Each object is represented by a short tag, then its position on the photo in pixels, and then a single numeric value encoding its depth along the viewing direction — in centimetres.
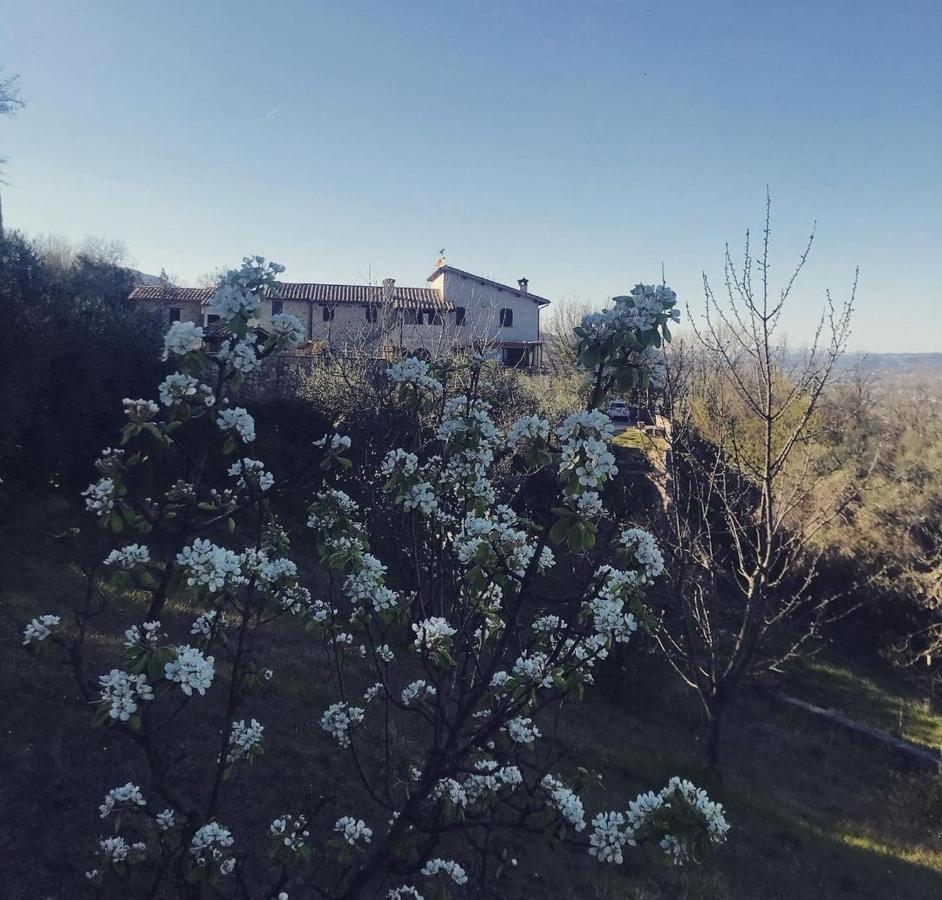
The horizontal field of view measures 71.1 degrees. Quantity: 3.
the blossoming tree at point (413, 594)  253
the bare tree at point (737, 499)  734
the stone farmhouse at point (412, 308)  2642
